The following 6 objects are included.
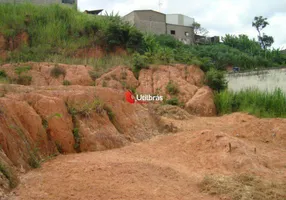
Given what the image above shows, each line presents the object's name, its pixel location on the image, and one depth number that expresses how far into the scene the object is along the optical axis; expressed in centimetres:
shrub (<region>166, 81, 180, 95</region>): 1467
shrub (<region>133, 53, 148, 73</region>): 1561
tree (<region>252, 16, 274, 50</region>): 3186
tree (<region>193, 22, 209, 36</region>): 2833
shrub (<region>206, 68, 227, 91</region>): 1528
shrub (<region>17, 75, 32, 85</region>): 1327
